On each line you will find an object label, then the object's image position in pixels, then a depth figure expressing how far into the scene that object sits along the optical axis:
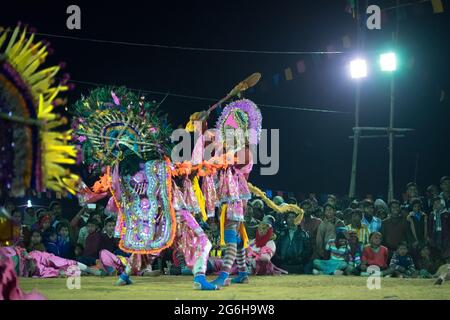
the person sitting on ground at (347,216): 12.49
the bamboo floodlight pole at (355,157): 17.52
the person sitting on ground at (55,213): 12.44
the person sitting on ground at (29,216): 13.17
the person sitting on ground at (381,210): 12.44
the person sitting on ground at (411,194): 12.46
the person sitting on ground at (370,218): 12.26
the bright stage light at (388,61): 16.64
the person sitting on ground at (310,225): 12.21
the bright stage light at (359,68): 16.88
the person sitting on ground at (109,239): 12.19
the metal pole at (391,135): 17.27
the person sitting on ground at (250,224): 12.51
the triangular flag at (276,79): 17.66
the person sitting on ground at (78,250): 12.20
